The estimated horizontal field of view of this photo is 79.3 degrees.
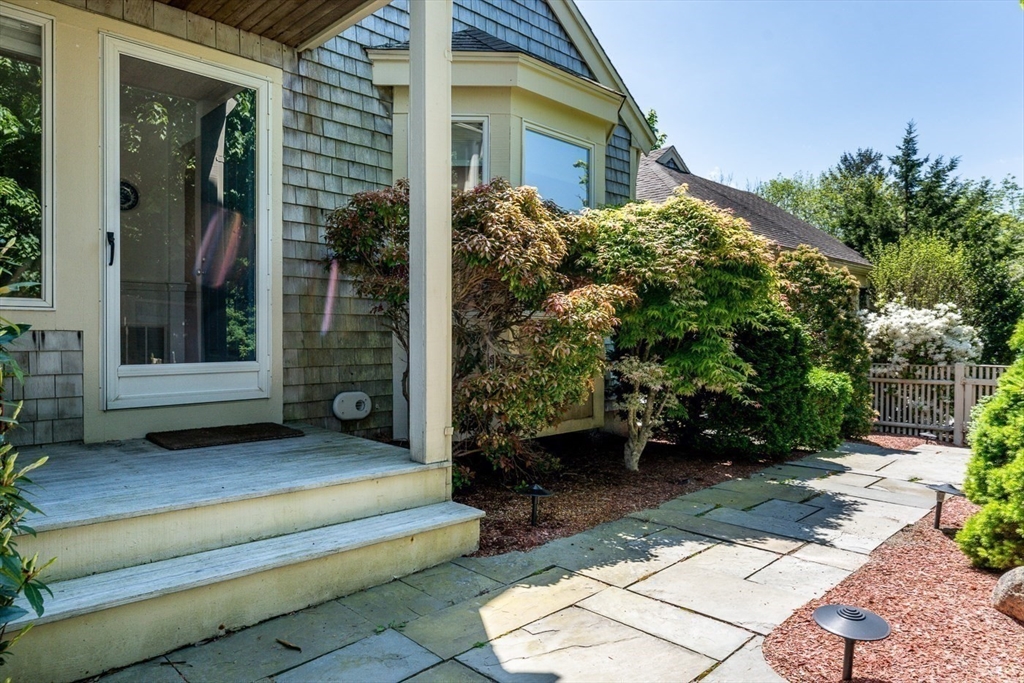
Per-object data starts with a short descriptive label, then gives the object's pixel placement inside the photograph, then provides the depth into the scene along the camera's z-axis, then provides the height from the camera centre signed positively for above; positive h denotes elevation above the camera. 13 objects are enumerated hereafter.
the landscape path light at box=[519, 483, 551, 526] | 4.04 -1.10
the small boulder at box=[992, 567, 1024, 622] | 2.86 -1.25
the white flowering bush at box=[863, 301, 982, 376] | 9.44 -0.15
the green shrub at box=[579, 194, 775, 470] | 4.91 +0.39
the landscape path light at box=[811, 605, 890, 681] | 2.21 -1.09
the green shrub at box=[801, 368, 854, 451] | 7.01 -0.95
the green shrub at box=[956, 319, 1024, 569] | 3.30 -0.85
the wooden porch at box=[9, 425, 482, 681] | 2.32 -1.01
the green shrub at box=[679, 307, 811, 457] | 6.69 -0.80
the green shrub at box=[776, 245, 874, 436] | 8.73 +0.10
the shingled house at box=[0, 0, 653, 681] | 2.64 +0.16
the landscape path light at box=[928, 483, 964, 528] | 4.29 -1.16
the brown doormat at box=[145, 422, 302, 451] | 3.91 -0.77
